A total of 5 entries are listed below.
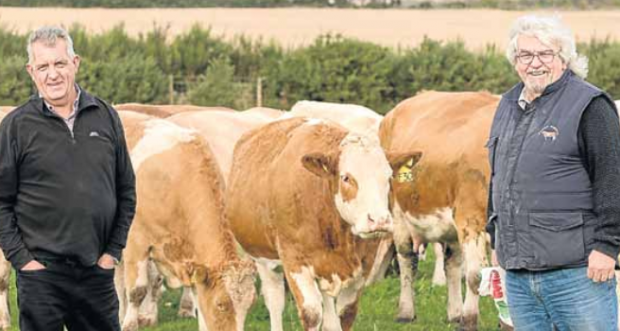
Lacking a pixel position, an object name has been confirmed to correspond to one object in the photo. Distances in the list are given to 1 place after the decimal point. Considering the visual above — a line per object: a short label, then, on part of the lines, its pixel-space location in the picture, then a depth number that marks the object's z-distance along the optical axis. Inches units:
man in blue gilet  375.8
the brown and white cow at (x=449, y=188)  735.9
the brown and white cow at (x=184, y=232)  628.3
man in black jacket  414.6
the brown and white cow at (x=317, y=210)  609.4
